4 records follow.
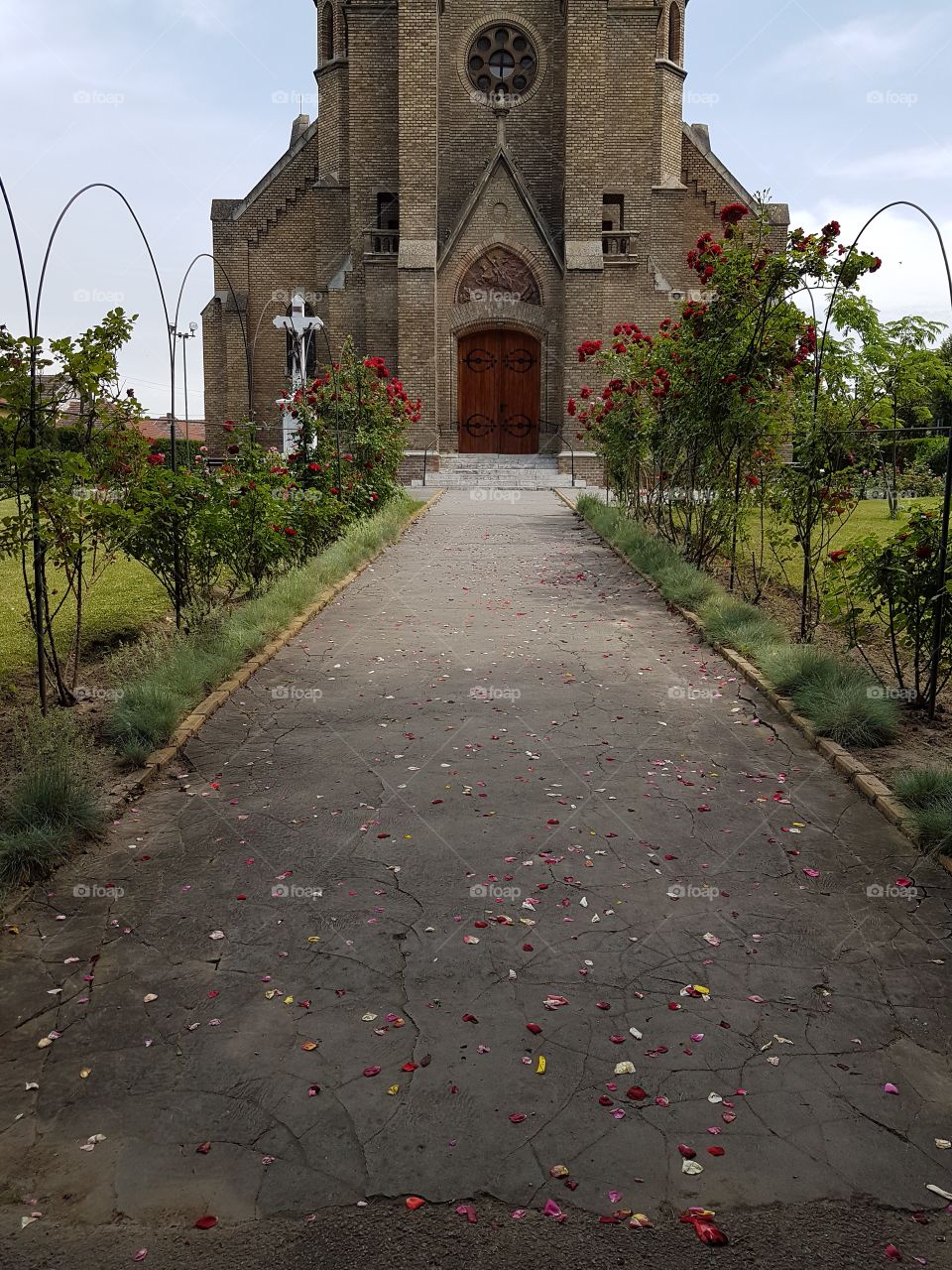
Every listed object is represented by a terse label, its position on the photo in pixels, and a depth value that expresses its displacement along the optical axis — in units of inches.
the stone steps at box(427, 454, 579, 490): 1087.0
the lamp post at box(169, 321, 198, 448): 795.5
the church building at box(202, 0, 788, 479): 1138.0
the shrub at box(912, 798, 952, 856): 179.0
